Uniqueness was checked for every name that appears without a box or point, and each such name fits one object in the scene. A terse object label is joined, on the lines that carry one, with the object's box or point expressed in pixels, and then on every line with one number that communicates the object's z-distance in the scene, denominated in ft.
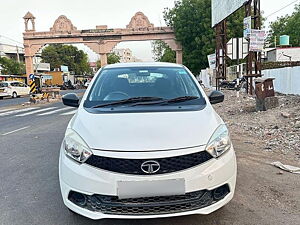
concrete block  22.42
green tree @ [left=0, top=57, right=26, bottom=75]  125.90
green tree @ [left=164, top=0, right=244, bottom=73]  81.51
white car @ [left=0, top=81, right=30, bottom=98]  70.35
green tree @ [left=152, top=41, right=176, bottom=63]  154.78
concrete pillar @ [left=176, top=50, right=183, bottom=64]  94.03
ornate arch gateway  94.49
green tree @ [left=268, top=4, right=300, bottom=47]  123.57
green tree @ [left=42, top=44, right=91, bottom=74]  181.87
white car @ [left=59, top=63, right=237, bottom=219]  6.20
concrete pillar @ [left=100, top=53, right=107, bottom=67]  98.04
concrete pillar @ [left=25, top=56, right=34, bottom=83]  101.20
